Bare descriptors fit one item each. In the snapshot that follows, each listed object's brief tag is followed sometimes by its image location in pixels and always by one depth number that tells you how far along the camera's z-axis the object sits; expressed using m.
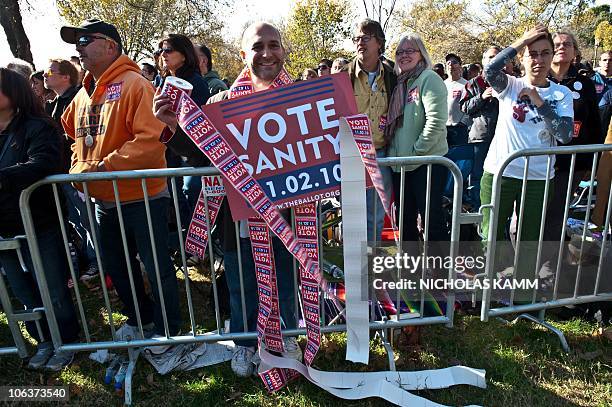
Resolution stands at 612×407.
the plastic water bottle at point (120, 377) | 2.77
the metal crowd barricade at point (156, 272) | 2.45
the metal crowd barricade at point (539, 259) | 2.73
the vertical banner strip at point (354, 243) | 2.27
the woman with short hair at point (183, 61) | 3.65
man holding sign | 2.29
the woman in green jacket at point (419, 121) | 3.38
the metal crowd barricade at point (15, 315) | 2.63
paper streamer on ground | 2.52
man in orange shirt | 2.62
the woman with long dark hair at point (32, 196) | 2.55
